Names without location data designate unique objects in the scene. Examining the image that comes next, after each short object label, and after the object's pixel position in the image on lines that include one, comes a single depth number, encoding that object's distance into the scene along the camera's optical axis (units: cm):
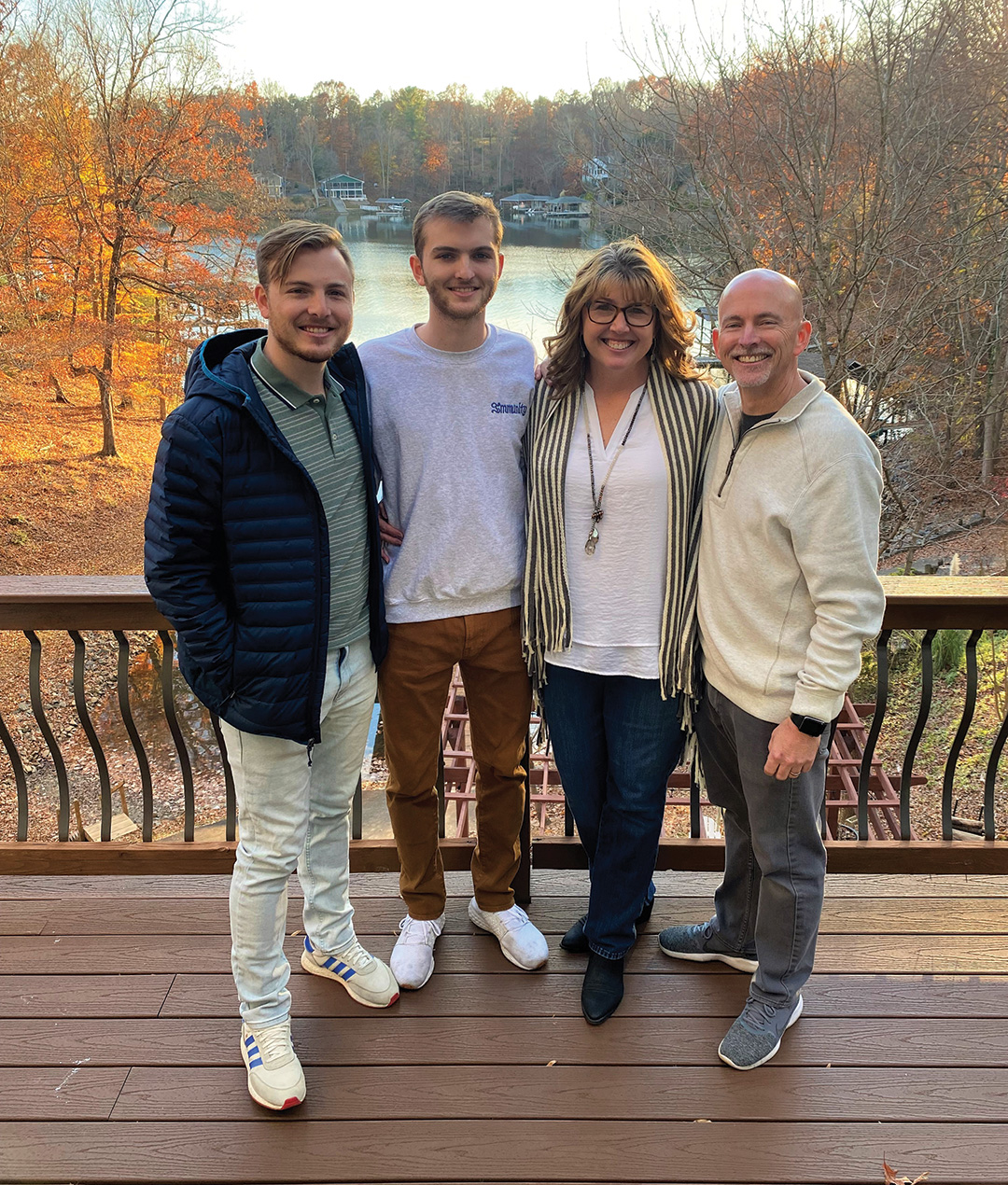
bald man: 157
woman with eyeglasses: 173
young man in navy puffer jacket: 157
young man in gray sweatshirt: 177
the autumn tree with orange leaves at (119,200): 1324
